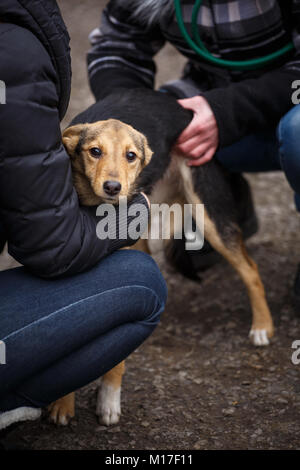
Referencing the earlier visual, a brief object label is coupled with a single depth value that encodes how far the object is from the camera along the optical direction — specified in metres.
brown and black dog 1.69
